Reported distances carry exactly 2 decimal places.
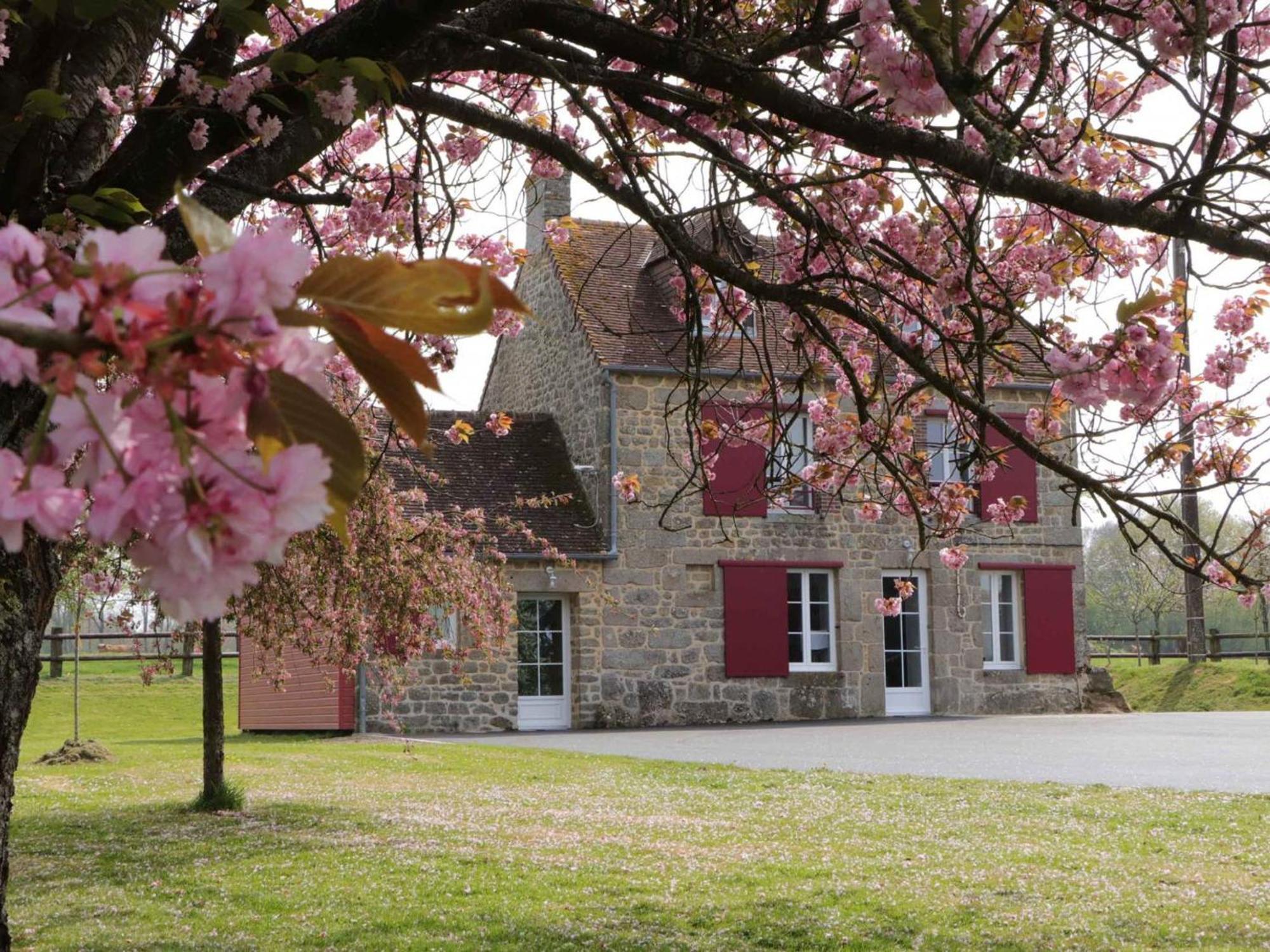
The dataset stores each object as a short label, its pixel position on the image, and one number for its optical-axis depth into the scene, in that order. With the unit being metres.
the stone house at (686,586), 18.44
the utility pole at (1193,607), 18.36
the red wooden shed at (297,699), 17.98
